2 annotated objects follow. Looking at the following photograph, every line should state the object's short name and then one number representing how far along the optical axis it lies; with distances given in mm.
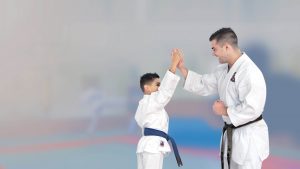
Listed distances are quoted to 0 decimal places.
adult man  3275
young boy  3734
